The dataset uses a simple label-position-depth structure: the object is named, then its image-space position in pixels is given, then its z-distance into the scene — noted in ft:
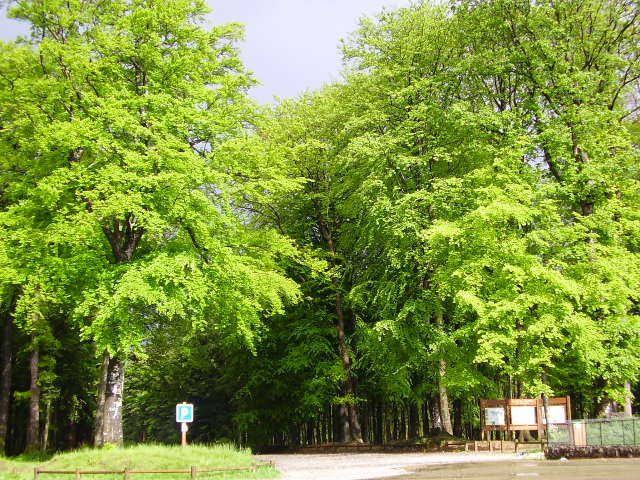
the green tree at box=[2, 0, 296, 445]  69.56
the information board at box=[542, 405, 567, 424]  75.36
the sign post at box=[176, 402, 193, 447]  63.26
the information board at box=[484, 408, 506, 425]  77.82
